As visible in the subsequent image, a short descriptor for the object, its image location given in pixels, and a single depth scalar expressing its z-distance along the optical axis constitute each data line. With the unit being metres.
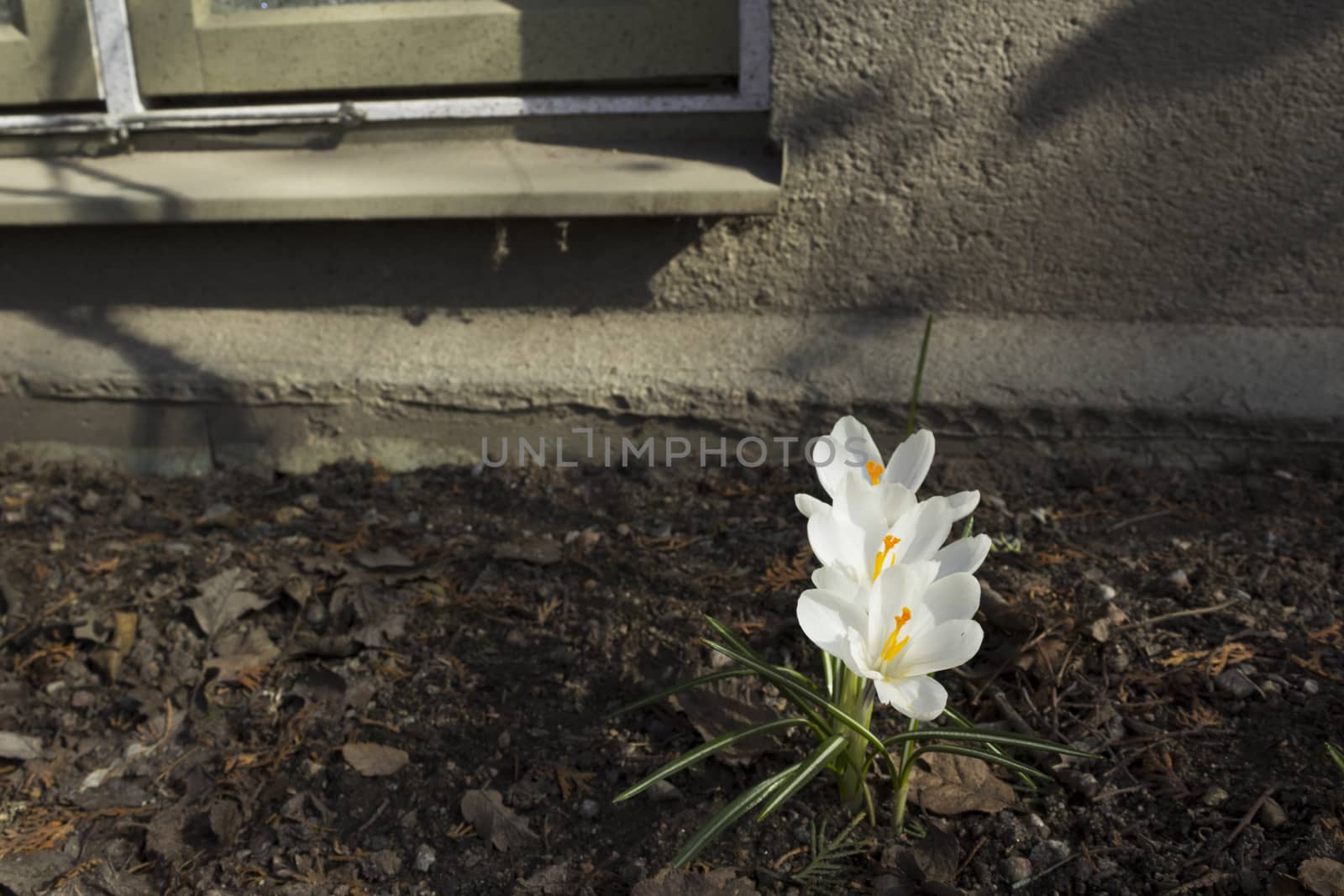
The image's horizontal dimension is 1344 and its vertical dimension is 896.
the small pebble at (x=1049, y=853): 0.59
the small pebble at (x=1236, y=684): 0.65
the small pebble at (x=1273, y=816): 0.59
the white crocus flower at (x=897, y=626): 0.53
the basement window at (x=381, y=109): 0.92
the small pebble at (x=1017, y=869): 0.58
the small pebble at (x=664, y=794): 0.63
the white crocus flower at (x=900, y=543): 0.55
